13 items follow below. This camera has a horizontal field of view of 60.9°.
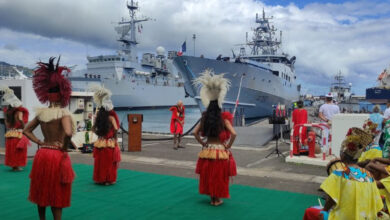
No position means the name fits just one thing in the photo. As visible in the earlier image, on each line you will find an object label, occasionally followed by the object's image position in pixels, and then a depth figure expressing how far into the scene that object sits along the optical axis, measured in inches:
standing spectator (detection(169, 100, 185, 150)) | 495.8
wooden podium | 461.4
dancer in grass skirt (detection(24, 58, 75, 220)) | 160.9
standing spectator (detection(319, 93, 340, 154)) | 405.4
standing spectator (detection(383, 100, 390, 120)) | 302.5
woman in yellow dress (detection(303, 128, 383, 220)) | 114.9
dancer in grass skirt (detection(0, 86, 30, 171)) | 309.6
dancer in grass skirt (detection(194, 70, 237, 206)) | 215.0
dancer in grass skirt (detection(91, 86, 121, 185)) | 262.7
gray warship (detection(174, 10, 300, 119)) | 1117.1
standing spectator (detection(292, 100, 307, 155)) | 438.6
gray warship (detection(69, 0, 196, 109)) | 2337.6
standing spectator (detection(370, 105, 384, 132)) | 259.4
